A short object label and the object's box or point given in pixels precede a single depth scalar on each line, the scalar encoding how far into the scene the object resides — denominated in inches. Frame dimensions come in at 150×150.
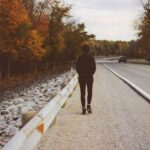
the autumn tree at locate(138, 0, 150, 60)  1961.1
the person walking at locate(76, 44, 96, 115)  276.7
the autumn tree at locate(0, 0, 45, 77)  1003.2
